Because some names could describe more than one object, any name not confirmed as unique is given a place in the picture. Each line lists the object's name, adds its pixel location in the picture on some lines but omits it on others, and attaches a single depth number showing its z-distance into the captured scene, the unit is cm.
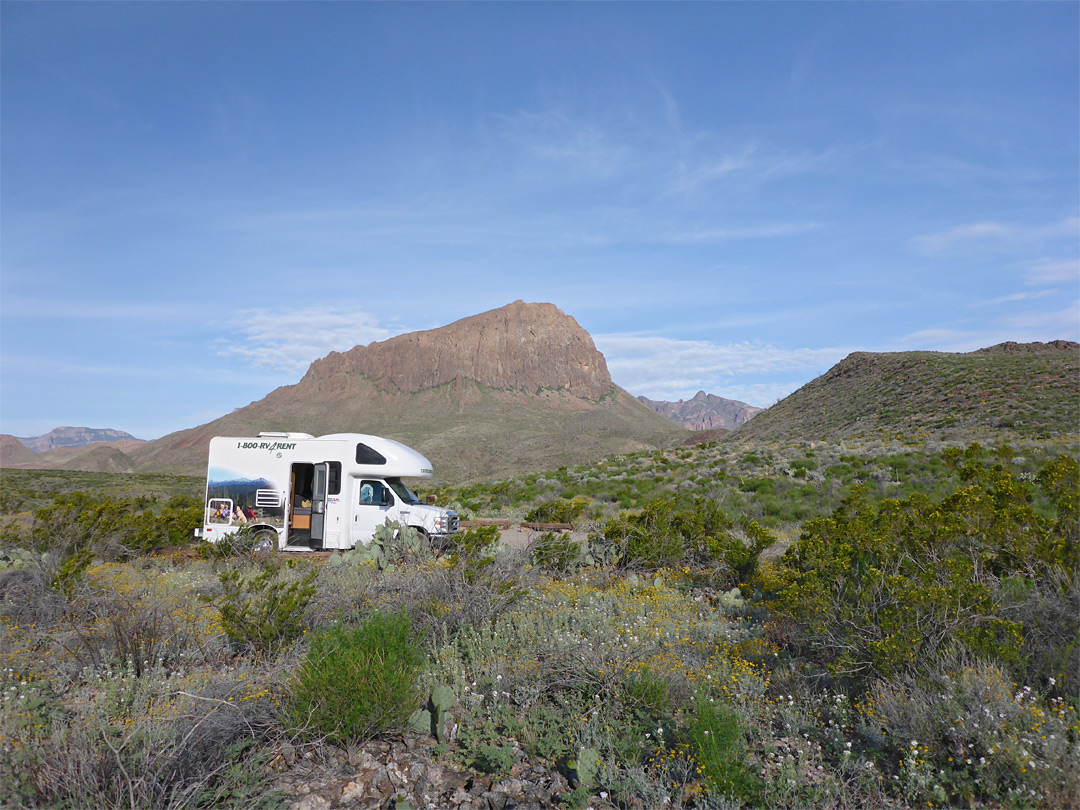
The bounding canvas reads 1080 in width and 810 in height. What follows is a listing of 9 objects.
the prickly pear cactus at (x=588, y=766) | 413
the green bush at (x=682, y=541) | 927
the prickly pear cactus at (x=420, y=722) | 478
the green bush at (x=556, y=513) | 1714
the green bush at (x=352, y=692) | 446
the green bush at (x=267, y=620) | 605
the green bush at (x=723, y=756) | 384
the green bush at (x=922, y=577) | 498
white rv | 1306
